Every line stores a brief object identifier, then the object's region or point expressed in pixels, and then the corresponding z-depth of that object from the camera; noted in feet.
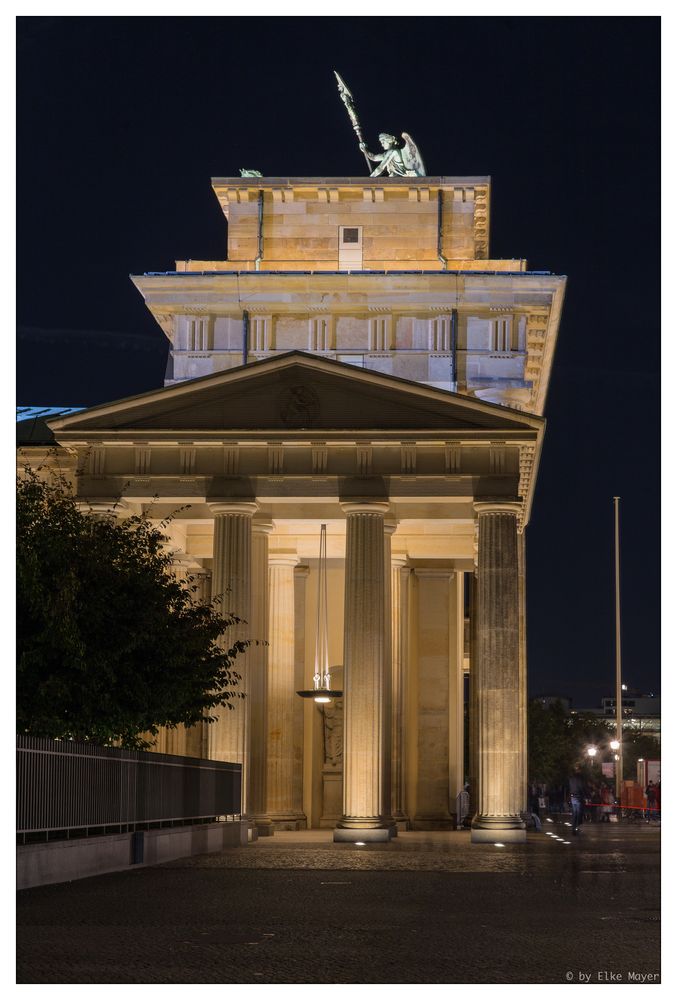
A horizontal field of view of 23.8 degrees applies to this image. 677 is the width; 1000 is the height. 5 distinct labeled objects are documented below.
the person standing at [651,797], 255.91
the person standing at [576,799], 193.67
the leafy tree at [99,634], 104.88
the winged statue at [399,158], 207.62
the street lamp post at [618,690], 271.28
